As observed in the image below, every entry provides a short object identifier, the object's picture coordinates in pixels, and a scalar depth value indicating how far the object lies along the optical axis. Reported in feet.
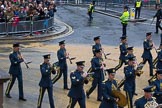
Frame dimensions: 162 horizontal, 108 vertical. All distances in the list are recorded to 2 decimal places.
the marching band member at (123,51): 60.59
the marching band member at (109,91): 39.89
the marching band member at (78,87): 44.06
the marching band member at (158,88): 41.75
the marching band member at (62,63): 55.21
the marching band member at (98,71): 50.70
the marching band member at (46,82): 46.73
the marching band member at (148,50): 60.39
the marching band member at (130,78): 47.06
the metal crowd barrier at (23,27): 88.73
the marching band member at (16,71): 50.29
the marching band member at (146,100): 34.77
